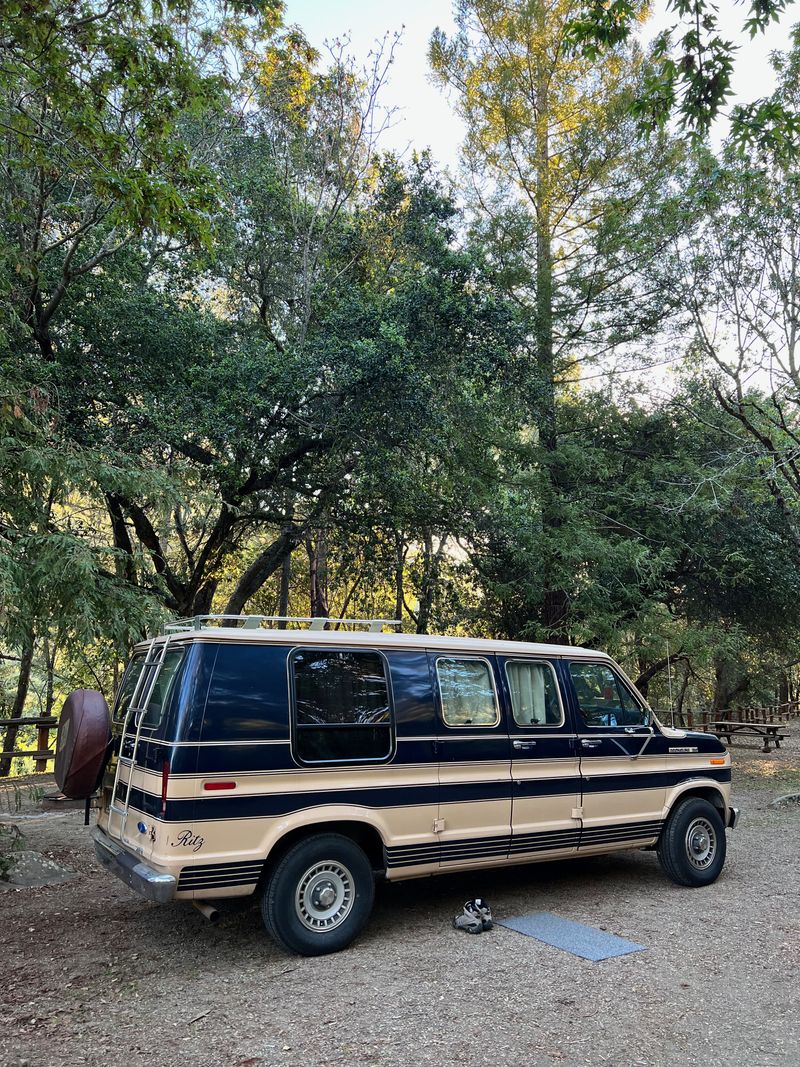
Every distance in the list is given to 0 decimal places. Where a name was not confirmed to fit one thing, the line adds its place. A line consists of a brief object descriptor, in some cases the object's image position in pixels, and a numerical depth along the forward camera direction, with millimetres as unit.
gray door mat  5094
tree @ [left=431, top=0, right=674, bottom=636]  14836
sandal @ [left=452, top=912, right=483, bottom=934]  5453
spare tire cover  5355
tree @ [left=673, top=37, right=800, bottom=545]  12117
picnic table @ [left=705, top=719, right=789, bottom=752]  17922
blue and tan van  4676
